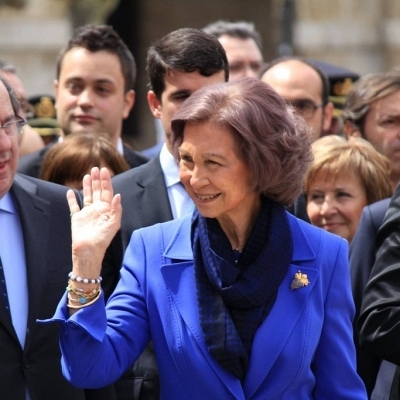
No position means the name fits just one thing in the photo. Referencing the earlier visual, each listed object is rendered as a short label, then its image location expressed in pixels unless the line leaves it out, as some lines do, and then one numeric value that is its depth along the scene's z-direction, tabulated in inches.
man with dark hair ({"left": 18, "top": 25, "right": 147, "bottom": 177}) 536.4
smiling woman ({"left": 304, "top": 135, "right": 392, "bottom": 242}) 465.7
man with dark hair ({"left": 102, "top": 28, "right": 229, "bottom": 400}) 397.1
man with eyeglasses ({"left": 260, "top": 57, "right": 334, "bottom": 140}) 536.1
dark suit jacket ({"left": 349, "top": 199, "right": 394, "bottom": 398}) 395.5
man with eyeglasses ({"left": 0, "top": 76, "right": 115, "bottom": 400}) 340.5
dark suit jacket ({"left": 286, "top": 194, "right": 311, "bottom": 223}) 403.9
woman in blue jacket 307.6
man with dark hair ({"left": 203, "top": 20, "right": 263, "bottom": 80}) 626.5
